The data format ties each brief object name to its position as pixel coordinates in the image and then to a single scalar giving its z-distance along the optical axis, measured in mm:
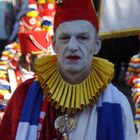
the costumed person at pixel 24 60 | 7068
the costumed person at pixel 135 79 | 6363
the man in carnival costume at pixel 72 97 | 4019
